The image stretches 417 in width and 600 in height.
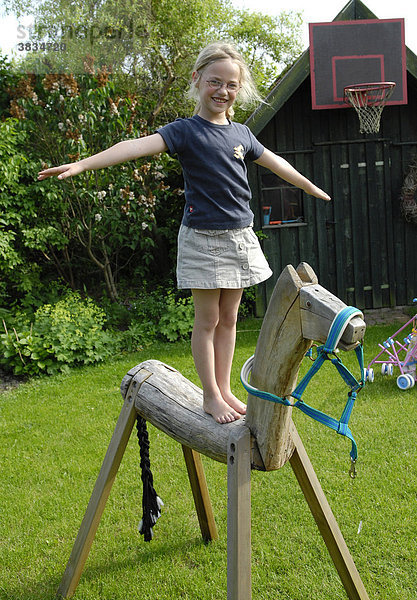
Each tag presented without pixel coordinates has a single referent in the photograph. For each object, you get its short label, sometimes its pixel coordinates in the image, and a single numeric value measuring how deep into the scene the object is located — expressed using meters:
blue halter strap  1.85
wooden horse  2.05
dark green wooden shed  8.89
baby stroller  5.56
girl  2.52
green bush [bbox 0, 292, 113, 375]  6.87
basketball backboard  7.95
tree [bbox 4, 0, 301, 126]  12.02
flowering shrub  8.30
